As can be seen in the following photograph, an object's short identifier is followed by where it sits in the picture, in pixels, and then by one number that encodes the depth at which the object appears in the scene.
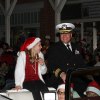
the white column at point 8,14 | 12.95
